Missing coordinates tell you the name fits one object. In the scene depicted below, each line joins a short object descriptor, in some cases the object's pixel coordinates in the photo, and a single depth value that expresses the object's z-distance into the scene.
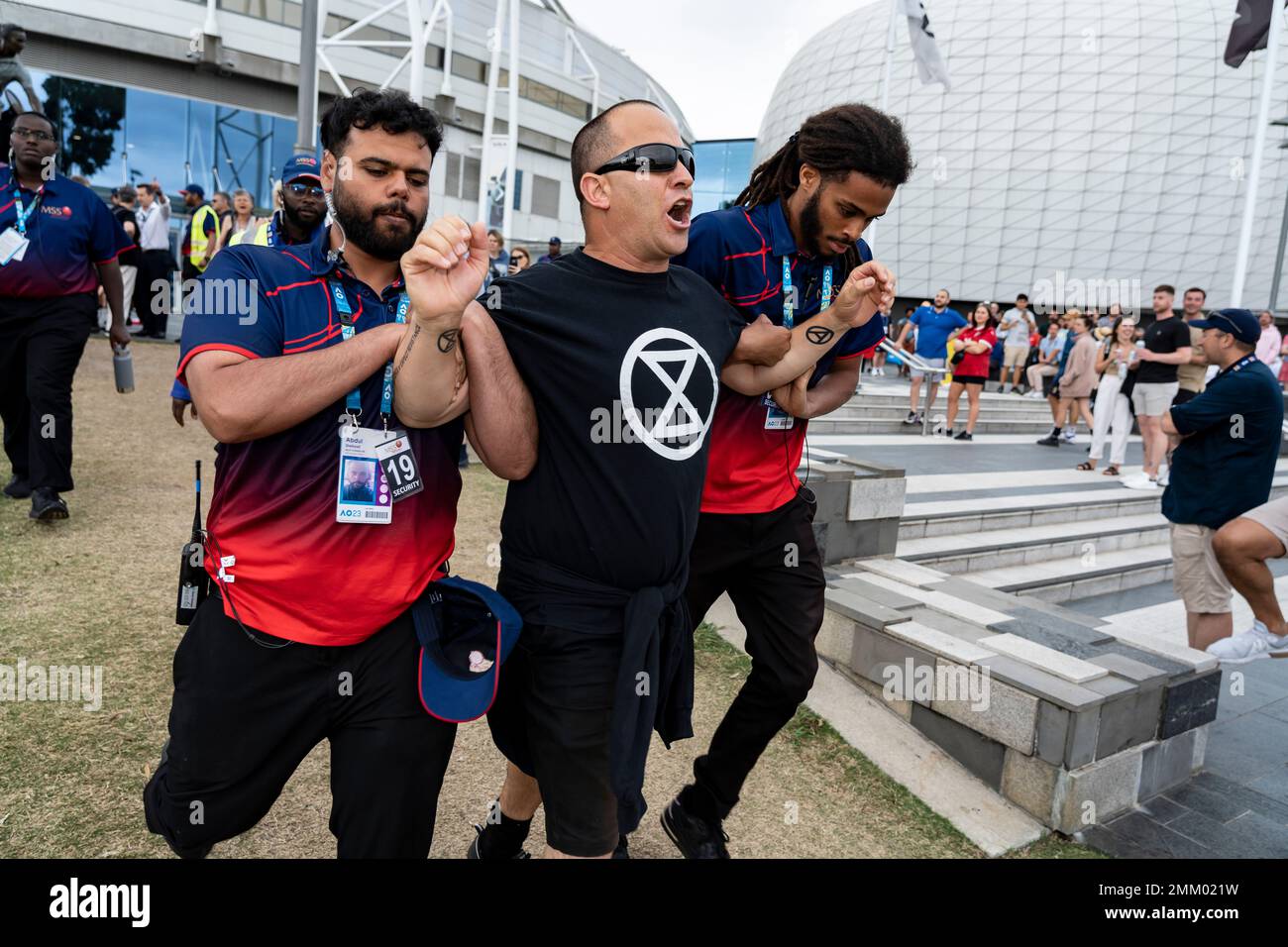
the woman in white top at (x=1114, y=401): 10.32
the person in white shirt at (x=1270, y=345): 17.81
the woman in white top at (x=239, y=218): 9.23
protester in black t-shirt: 2.02
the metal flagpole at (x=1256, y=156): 12.15
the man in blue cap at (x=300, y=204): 4.39
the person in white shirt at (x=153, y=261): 13.25
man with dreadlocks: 2.71
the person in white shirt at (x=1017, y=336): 18.06
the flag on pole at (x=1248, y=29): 12.25
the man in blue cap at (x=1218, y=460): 4.92
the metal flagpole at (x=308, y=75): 9.73
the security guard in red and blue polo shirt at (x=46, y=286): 4.88
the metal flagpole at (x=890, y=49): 15.57
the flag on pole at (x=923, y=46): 14.59
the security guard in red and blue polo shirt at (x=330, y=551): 1.89
